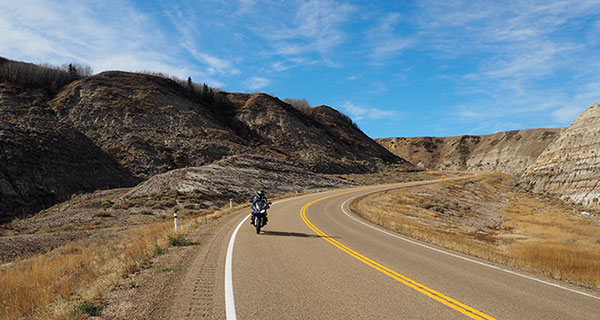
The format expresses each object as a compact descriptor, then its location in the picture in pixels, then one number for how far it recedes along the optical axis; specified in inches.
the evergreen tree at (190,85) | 3528.5
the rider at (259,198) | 570.9
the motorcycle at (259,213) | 551.2
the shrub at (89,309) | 205.0
